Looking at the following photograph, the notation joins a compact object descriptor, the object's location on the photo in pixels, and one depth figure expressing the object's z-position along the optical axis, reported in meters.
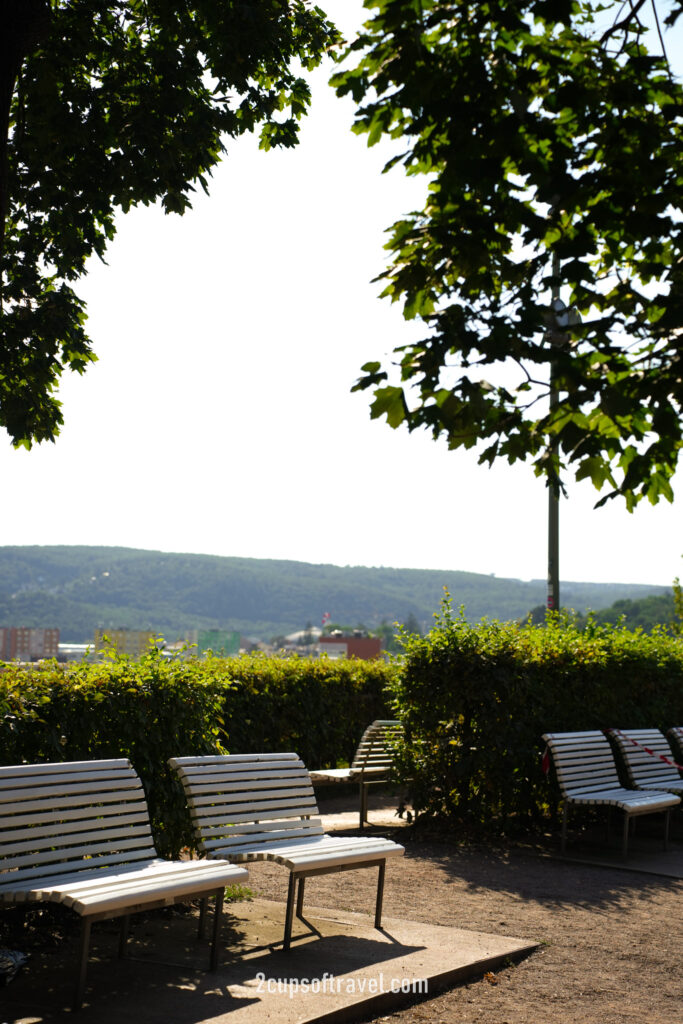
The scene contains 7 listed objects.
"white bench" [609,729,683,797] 10.16
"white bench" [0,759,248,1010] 4.75
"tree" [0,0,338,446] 9.44
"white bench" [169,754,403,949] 5.88
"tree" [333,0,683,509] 4.48
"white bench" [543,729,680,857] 8.95
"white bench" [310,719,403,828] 10.05
